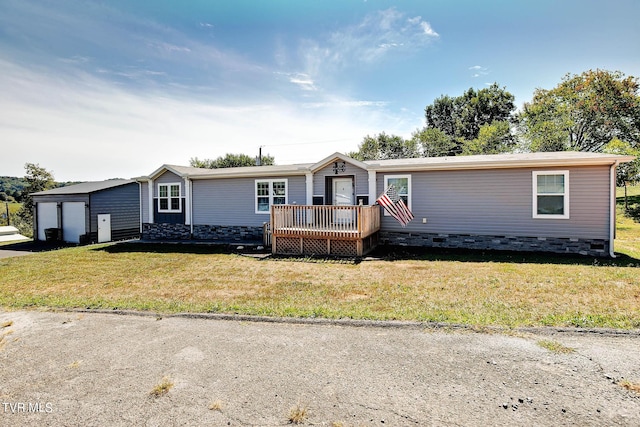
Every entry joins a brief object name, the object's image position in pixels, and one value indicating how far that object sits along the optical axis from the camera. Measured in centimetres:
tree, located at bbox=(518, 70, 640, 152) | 2370
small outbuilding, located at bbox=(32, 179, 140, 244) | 1606
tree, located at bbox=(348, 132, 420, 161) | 3619
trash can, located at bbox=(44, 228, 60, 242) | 1656
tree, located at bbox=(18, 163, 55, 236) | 2416
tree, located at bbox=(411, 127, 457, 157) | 3456
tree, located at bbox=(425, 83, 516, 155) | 3547
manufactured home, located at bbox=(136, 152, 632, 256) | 1001
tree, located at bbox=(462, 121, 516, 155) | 3003
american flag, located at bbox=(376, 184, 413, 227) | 1113
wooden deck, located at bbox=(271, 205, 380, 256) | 1051
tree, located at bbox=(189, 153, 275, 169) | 4447
